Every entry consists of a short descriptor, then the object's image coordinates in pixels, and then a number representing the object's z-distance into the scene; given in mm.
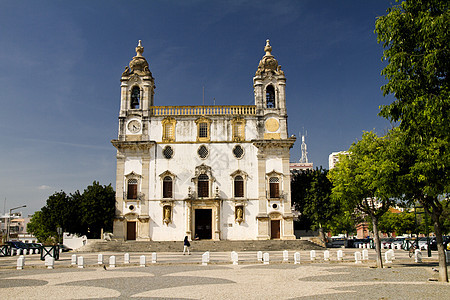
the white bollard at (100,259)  22756
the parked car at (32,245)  42594
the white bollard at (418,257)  22875
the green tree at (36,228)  73612
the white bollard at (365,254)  22678
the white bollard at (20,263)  21180
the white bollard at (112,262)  21516
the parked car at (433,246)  40097
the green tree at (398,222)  67481
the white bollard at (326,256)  23375
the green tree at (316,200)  40719
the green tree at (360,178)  20859
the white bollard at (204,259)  22625
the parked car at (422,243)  39297
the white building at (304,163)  146125
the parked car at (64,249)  41688
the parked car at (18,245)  39200
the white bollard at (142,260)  21859
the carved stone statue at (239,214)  39750
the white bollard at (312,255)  23742
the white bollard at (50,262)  21109
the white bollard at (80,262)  21638
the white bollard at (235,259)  22406
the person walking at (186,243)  30484
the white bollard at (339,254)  23273
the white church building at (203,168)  39906
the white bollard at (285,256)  23500
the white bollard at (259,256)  23636
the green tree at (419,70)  9648
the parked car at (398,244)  42350
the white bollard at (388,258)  21875
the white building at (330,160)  182475
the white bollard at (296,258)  22245
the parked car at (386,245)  44888
